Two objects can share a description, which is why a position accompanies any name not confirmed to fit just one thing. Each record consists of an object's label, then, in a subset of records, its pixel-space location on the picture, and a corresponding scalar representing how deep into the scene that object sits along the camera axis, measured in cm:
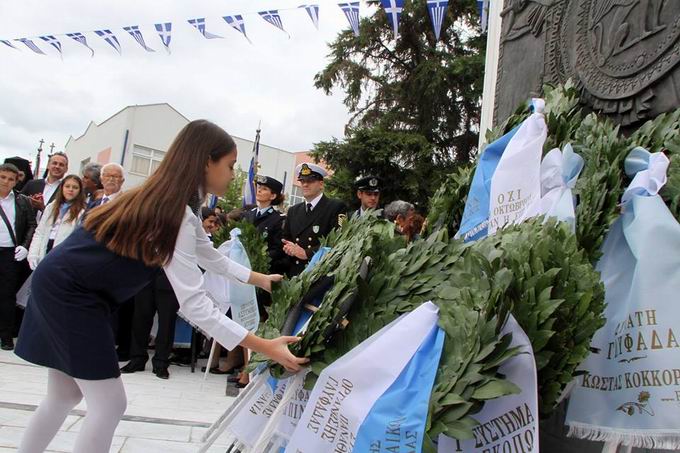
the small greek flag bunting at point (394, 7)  698
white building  3275
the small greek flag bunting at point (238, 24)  830
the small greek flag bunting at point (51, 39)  891
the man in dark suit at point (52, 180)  616
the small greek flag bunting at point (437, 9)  700
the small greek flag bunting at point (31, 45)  901
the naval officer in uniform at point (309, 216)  520
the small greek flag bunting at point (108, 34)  877
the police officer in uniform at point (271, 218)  543
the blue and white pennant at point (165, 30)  845
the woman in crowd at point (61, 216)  564
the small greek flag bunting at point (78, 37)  888
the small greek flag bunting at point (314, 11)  786
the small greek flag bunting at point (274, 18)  832
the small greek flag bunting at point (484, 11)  777
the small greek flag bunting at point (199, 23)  830
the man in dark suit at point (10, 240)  592
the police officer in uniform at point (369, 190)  531
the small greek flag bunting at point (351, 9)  748
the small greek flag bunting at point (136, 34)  859
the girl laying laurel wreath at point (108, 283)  219
